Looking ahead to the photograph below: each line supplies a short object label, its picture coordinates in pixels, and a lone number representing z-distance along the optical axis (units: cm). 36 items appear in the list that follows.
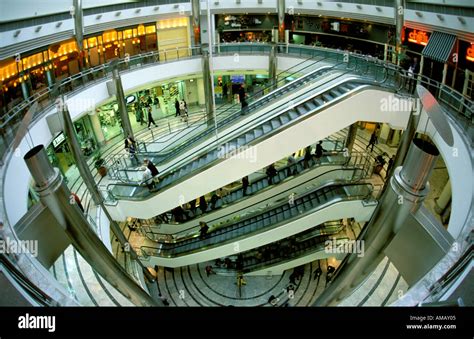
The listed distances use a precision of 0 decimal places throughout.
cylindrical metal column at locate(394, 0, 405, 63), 1485
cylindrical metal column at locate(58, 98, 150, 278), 991
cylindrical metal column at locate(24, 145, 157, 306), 559
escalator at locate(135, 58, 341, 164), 1218
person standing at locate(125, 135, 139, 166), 1316
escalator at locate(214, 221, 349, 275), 1361
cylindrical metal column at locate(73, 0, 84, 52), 1507
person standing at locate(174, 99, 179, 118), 1972
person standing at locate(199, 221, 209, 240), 1295
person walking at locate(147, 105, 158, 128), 1855
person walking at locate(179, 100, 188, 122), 1976
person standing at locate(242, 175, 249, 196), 1329
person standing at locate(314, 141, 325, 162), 1294
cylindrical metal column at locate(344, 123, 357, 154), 1456
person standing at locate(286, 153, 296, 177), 1279
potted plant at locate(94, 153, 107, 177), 1400
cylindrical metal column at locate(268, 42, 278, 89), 1681
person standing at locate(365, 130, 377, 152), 1547
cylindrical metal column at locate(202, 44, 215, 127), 1705
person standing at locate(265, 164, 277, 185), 1324
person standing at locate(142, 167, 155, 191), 1121
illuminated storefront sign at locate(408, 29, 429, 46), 1500
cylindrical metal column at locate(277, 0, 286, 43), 1845
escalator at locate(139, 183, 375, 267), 1133
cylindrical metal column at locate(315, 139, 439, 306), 509
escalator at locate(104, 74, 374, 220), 1011
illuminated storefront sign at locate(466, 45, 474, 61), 1277
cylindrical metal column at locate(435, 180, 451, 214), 1084
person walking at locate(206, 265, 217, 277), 1497
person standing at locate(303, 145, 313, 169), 1276
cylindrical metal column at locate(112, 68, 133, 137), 1434
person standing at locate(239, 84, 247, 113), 1251
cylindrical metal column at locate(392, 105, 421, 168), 977
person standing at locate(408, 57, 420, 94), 1032
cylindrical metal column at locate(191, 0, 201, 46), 1808
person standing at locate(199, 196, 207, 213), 1340
